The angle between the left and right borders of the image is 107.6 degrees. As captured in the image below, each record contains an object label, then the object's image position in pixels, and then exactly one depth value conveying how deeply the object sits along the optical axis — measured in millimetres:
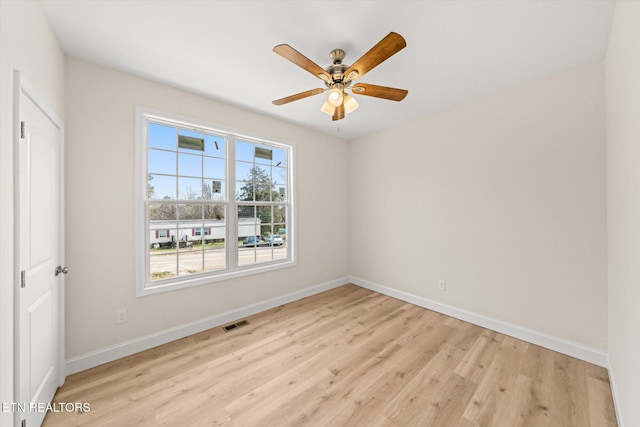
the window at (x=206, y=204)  2455
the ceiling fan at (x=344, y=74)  1488
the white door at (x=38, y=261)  1273
